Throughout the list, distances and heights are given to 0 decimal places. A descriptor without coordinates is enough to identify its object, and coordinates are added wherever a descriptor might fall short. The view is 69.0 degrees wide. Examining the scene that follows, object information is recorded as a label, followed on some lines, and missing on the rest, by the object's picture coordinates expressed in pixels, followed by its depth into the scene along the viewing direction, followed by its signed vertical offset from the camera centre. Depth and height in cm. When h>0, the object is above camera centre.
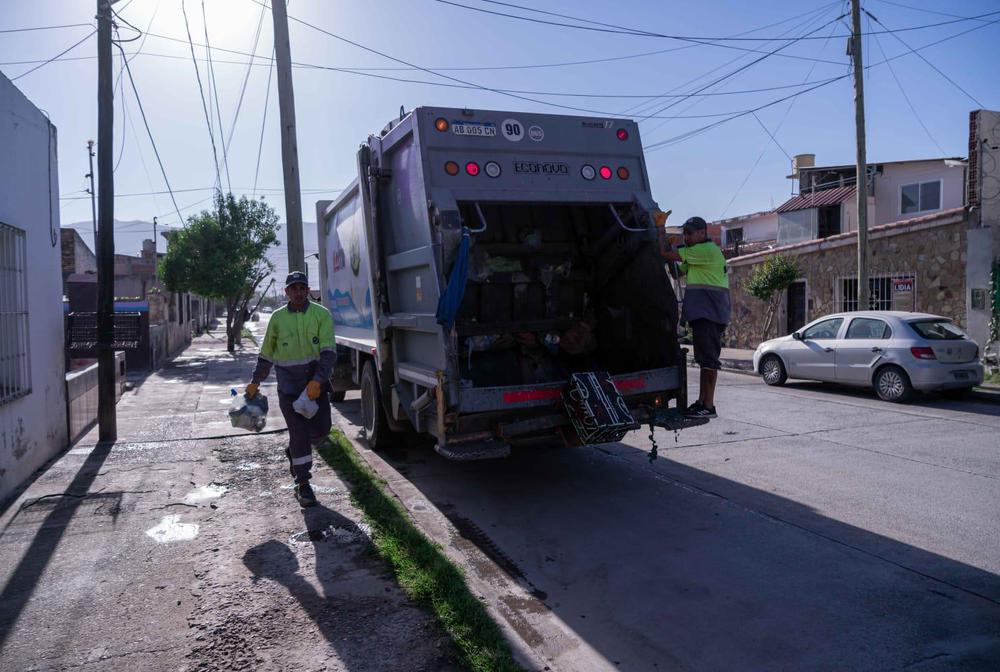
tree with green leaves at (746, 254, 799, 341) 1902 +75
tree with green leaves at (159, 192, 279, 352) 2295 +207
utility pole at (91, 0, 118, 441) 814 +87
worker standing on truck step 618 +8
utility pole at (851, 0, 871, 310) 1461 +330
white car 1058 -76
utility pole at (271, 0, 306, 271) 980 +201
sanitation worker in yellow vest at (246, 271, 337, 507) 588 -37
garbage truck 545 +22
